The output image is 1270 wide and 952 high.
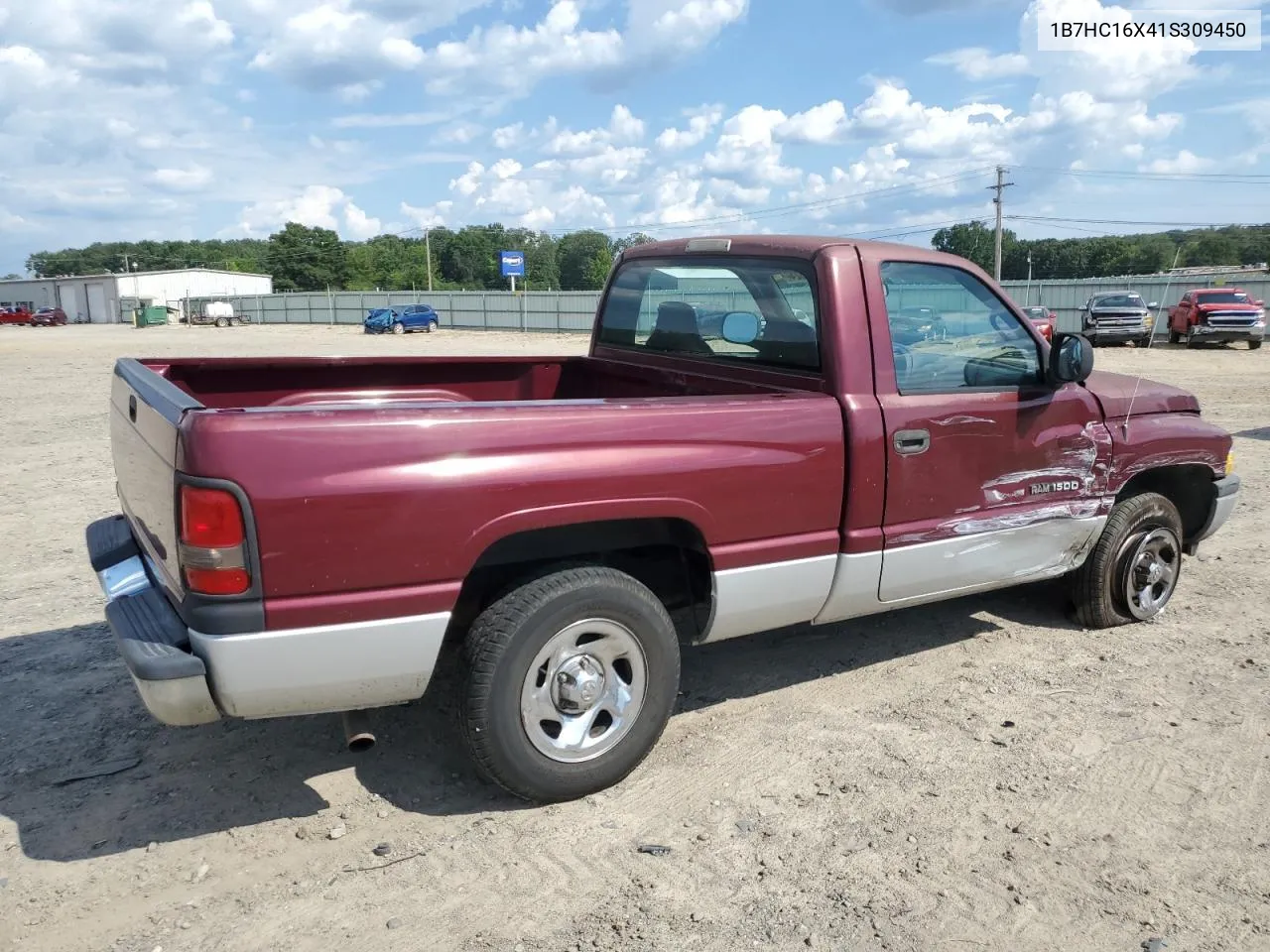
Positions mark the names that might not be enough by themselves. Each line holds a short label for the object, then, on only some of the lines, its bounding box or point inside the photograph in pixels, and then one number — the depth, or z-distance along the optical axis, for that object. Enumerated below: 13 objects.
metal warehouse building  81.80
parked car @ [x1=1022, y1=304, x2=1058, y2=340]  22.22
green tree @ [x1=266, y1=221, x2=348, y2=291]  107.38
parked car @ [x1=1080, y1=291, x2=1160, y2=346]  28.33
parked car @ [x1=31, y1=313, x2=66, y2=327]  69.81
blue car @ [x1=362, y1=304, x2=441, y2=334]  50.00
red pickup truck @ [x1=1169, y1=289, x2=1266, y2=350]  27.09
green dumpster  70.06
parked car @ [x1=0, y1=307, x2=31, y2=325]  70.38
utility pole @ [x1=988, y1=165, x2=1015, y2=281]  44.50
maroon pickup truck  2.81
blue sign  60.66
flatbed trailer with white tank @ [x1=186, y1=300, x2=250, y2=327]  67.94
